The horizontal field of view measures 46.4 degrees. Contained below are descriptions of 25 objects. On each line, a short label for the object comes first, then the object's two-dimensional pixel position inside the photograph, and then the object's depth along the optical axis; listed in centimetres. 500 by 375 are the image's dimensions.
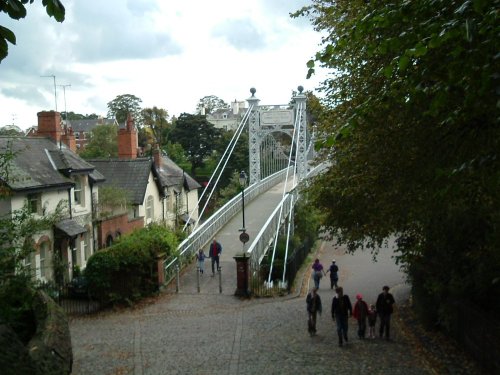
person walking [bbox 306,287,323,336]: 1447
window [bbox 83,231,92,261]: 2776
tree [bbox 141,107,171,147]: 8012
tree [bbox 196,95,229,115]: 12406
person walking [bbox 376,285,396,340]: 1431
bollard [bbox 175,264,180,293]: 2125
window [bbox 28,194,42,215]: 2389
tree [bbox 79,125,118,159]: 5703
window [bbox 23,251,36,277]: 2222
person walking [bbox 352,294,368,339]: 1411
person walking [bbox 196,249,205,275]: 2294
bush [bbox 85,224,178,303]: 1933
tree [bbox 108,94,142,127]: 9248
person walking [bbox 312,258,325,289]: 2148
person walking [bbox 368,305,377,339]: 1430
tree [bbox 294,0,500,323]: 636
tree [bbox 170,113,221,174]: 6825
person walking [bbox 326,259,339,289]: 2212
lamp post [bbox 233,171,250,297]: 2047
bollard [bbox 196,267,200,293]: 2120
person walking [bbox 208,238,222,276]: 2323
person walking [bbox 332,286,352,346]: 1359
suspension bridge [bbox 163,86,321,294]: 2242
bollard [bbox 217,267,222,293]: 2104
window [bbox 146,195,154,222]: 3591
